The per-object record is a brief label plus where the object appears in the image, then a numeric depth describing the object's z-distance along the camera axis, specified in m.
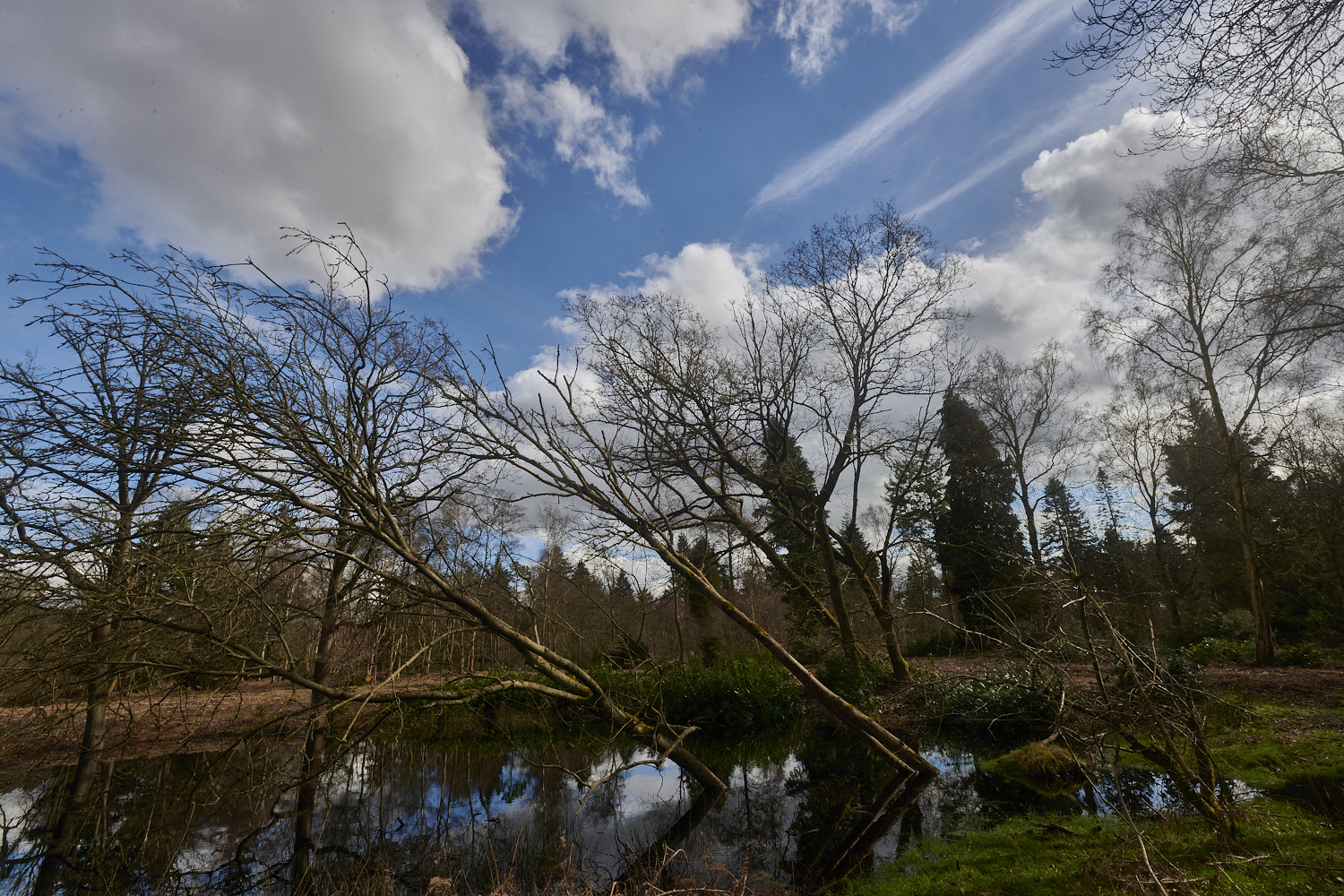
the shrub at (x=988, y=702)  10.83
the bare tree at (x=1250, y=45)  4.08
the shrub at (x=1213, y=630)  17.17
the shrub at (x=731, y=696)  13.84
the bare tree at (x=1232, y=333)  10.09
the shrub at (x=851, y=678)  12.58
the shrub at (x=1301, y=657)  12.92
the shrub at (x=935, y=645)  21.28
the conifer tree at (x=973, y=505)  22.34
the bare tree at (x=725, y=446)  7.07
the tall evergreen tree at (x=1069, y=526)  23.14
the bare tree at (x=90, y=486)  4.09
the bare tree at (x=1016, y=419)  21.83
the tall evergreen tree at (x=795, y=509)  11.52
